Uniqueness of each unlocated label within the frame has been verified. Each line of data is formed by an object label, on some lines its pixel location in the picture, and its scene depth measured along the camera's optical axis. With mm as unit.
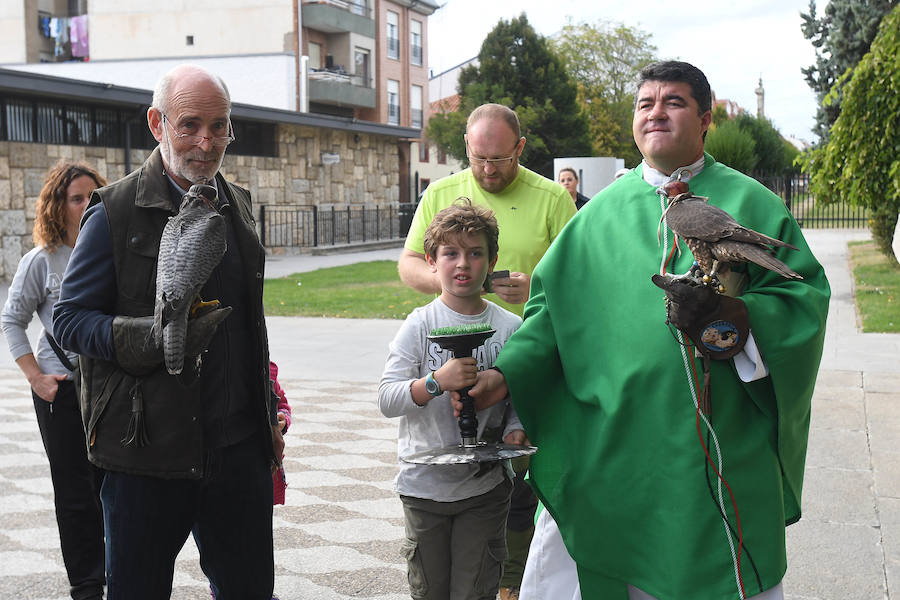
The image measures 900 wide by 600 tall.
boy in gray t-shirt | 3092
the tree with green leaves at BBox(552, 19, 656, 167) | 45438
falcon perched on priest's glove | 2221
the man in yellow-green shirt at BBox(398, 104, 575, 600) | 3859
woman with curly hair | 3965
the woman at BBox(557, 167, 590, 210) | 9953
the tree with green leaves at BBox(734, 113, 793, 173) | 37031
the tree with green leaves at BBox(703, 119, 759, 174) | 28531
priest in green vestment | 2516
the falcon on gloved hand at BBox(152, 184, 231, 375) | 2244
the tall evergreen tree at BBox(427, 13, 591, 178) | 36719
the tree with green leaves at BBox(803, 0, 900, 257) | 13695
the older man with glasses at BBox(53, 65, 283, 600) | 2514
